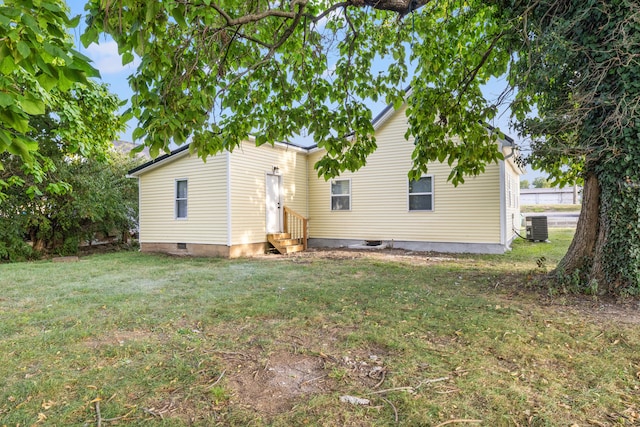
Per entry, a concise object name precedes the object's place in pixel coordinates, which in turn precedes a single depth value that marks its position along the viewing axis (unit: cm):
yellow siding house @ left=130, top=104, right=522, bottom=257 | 1034
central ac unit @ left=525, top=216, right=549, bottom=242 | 1315
